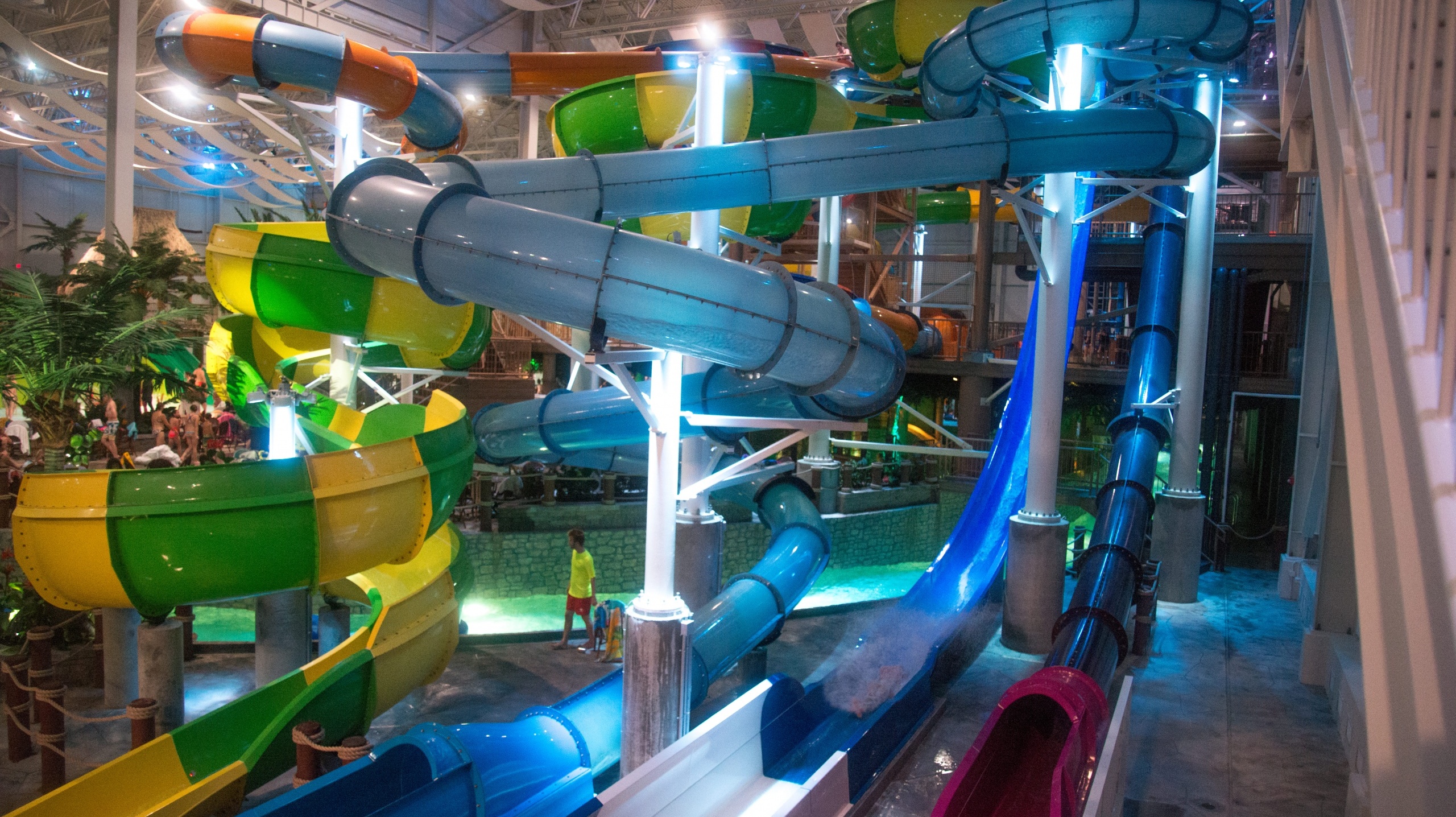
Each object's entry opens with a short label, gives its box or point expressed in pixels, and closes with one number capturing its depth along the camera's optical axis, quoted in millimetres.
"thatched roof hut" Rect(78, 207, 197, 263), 22703
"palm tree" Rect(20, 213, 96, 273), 15992
